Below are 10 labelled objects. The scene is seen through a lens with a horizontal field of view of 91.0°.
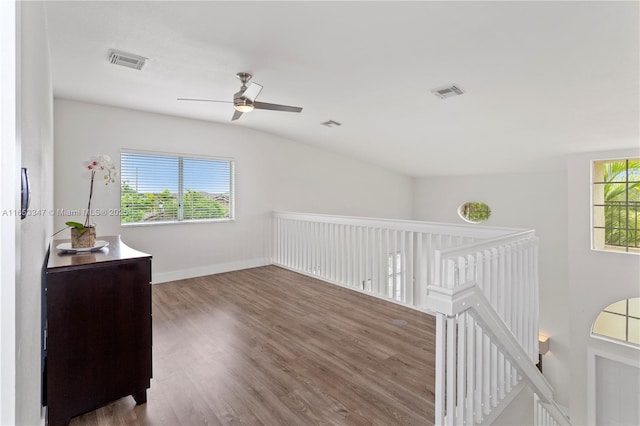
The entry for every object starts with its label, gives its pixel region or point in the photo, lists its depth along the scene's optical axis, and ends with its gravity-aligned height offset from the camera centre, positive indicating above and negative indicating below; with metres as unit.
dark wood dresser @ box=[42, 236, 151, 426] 1.71 -0.70
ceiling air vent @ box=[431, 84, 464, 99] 3.56 +1.40
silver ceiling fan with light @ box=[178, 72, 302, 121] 3.11 +1.14
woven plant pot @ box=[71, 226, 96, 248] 2.21 -0.18
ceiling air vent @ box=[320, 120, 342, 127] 5.17 +1.48
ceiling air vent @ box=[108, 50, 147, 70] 2.89 +1.46
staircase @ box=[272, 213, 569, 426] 1.76 -0.69
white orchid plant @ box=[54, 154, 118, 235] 2.24 +0.34
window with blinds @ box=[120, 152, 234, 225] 4.59 +0.38
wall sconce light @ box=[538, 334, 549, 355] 6.32 -2.67
